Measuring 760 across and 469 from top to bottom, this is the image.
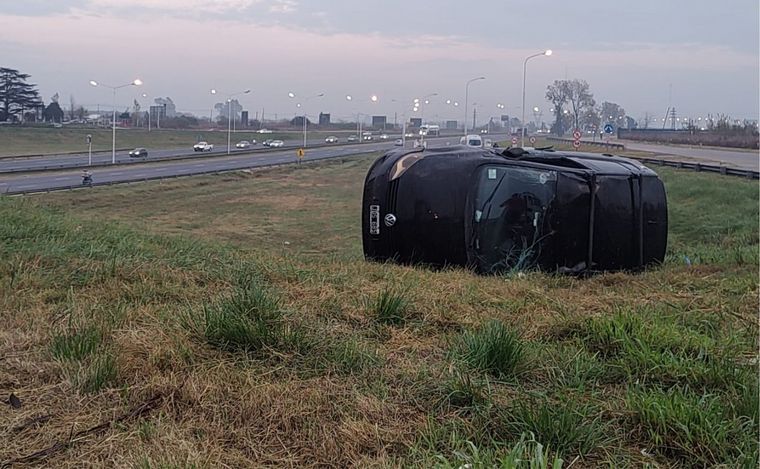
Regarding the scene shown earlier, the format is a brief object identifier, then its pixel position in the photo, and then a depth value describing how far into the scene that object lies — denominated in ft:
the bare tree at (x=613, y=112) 475.39
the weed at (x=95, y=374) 10.93
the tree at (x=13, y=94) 305.32
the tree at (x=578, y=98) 373.81
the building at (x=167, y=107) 459.52
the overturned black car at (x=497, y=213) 27.22
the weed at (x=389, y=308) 15.49
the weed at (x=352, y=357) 12.19
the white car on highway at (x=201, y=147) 243.32
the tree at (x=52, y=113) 346.33
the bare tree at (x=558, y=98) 376.89
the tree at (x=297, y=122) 519.11
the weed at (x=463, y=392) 10.68
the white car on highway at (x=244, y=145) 287.36
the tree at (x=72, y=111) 390.42
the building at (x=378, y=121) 549.95
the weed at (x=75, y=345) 12.10
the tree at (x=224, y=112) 481.87
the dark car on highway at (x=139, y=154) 202.88
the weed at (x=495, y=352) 12.04
